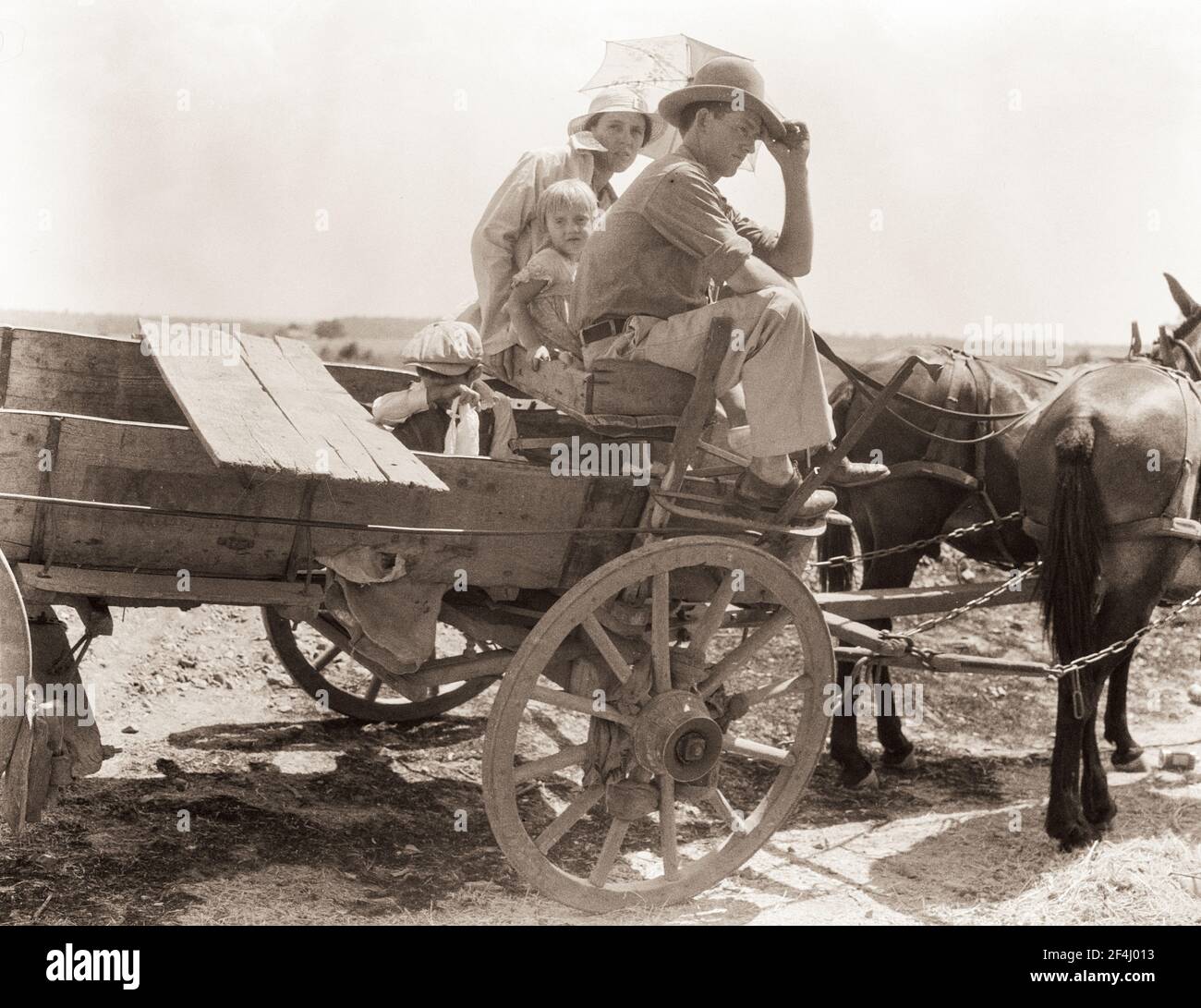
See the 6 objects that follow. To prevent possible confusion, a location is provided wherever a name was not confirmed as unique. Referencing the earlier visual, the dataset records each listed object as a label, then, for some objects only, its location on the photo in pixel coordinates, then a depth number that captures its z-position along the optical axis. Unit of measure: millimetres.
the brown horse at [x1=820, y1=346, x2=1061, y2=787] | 5820
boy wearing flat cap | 4461
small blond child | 4934
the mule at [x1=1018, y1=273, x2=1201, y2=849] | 4992
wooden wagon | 3441
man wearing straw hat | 3957
